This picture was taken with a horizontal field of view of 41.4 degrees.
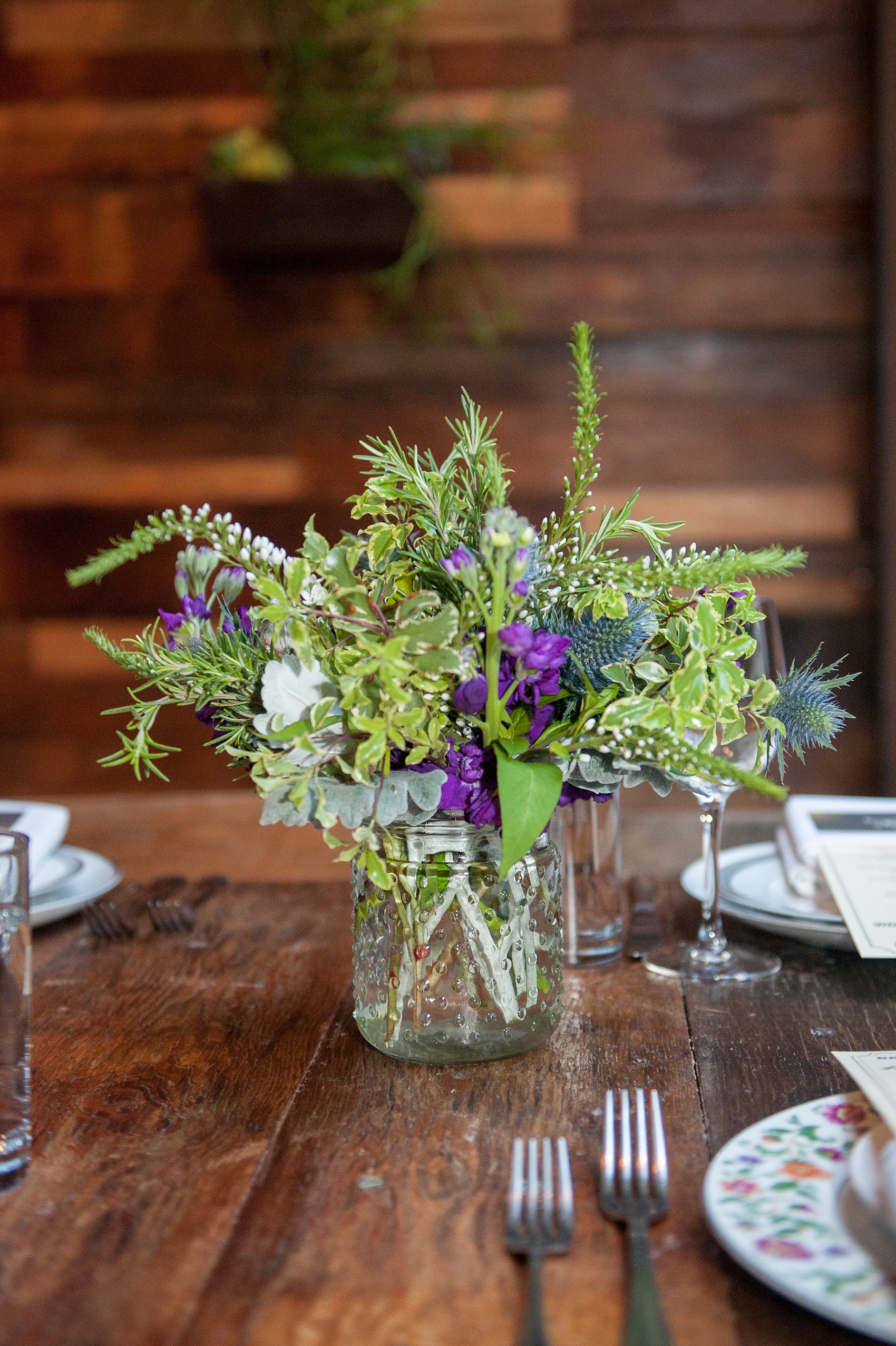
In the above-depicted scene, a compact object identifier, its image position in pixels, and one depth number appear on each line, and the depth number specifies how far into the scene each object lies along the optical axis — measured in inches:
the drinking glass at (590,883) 34.8
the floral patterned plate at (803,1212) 17.3
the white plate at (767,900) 34.8
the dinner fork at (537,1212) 19.7
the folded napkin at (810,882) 36.8
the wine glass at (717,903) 32.3
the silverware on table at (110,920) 38.6
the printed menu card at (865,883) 32.1
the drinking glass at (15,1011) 22.5
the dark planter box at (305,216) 82.1
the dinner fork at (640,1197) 17.9
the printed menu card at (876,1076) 21.4
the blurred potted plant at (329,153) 82.7
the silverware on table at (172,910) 39.1
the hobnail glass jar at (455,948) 26.5
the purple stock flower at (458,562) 24.1
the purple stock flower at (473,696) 25.1
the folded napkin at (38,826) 41.1
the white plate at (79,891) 39.1
